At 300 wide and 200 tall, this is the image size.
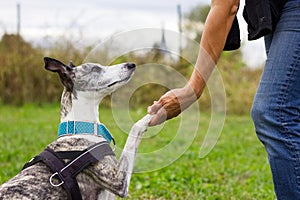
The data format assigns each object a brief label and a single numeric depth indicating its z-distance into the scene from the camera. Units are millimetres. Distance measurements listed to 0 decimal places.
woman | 2676
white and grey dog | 2963
